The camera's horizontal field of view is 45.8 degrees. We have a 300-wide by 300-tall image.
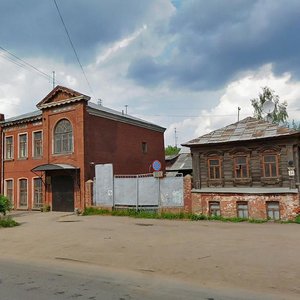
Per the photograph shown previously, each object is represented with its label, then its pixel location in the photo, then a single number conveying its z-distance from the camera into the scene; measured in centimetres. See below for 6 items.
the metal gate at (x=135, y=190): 1947
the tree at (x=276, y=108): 4147
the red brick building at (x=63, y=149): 2397
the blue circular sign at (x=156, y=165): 1945
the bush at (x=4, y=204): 1823
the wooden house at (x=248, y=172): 1719
